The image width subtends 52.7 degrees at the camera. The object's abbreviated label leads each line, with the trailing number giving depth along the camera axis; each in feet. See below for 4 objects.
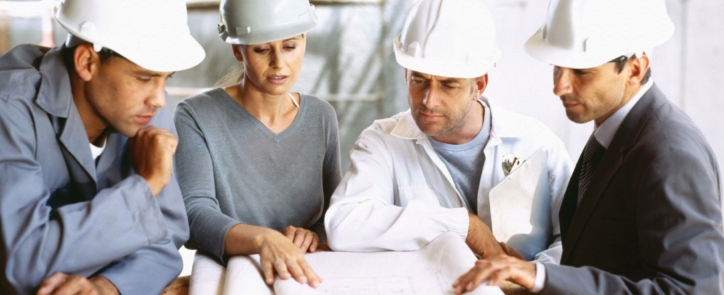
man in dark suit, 5.77
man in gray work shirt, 5.78
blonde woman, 8.11
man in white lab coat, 7.72
